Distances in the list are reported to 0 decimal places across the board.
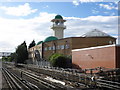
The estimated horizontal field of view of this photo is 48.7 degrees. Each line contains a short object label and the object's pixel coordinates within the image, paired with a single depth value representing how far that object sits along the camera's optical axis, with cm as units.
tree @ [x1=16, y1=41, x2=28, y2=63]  4525
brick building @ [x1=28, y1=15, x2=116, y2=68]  2779
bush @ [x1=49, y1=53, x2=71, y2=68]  2525
